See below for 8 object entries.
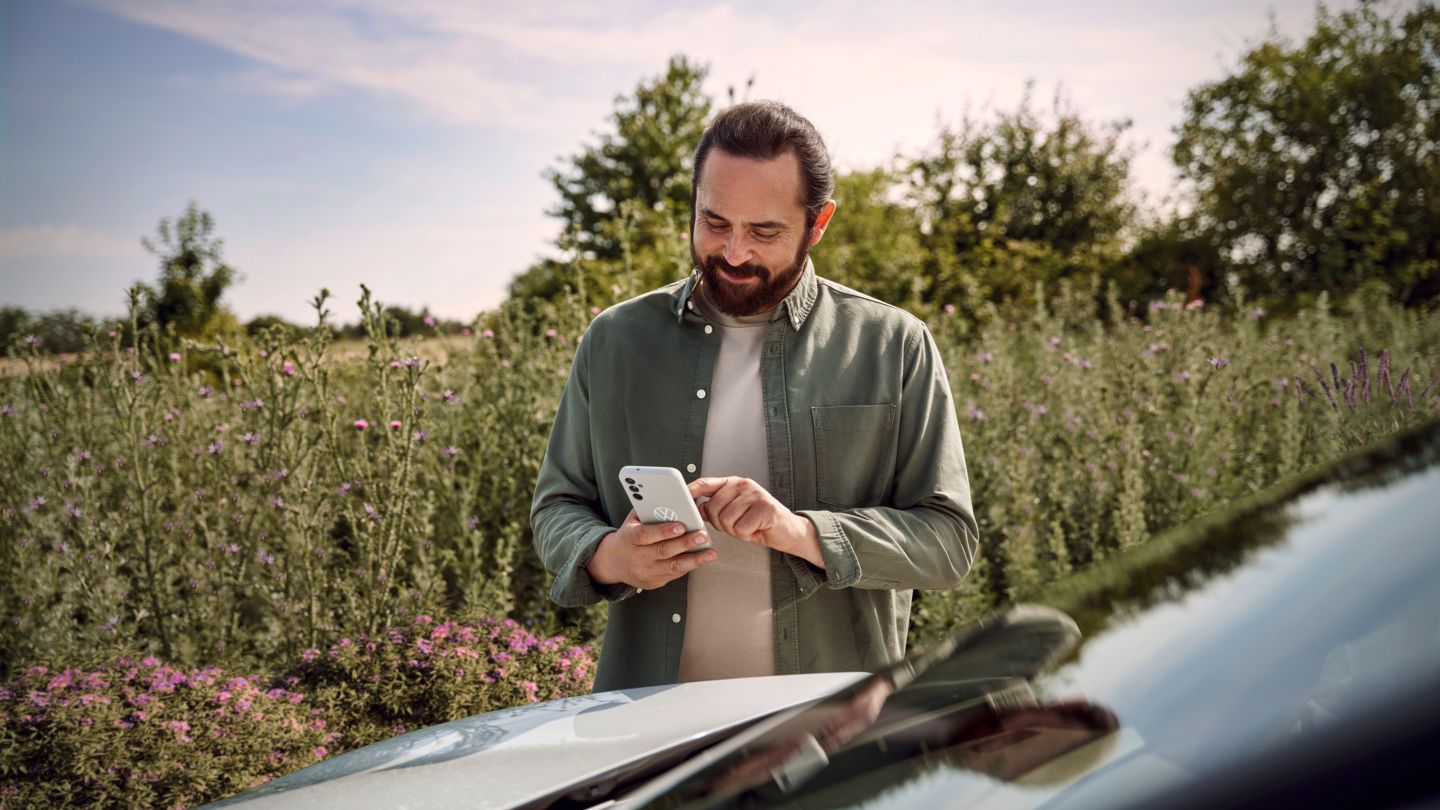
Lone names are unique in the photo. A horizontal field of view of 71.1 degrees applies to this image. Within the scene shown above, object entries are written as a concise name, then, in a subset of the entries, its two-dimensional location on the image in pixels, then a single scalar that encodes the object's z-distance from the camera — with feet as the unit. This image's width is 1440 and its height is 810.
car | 2.01
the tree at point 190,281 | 59.47
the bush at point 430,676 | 9.95
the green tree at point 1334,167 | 47.55
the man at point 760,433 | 6.16
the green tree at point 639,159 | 78.95
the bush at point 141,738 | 8.55
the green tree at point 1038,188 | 57.41
